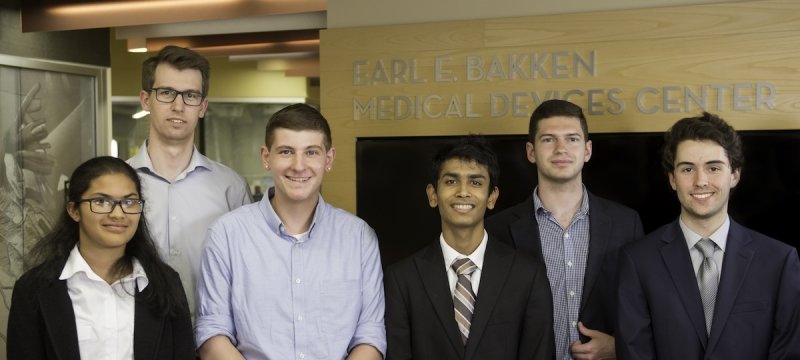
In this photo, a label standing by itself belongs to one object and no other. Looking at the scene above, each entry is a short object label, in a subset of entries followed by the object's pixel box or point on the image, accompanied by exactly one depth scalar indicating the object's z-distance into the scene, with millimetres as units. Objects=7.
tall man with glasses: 2969
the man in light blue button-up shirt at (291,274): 2650
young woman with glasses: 2434
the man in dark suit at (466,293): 2670
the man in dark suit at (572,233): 2977
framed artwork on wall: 5828
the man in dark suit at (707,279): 2570
